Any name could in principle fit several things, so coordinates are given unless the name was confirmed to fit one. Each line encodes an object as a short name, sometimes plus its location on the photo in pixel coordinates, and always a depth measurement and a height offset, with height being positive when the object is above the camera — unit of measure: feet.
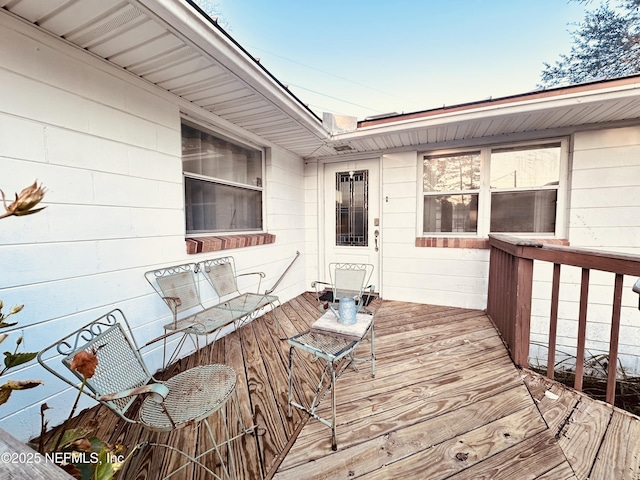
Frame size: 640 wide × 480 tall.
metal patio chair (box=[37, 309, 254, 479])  3.77 -2.75
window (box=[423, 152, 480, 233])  11.91 +1.25
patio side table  5.30 -2.78
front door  13.47 +0.36
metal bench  7.12 -2.37
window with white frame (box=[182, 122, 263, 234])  8.60 +1.35
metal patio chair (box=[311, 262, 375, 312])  10.61 -2.52
